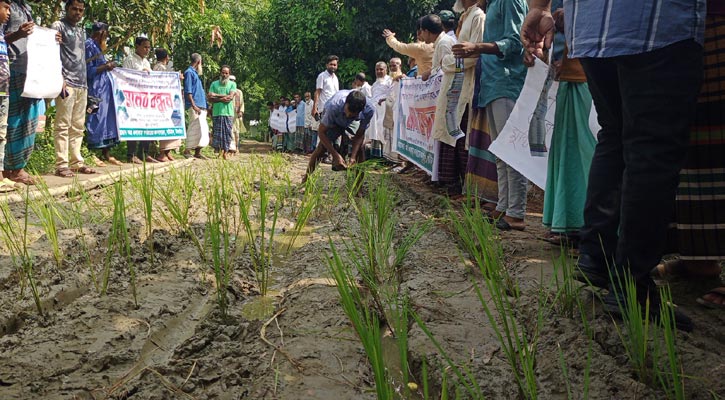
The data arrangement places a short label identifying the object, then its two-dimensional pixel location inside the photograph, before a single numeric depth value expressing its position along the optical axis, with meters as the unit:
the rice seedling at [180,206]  2.18
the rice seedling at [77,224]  2.23
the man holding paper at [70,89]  4.55
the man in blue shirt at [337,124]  4.64
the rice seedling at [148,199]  2.03
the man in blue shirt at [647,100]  1.30
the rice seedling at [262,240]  1.88
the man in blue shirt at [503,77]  2.79
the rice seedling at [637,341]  1.10
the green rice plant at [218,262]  1.67
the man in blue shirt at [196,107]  7.43
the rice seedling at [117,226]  1.76
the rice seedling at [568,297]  1.42
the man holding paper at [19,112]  3.88
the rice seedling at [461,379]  0.87
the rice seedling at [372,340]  0.92
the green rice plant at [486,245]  1.53
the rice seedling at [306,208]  2.17
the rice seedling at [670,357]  0.91
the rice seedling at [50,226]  1.98
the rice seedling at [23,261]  1.65
